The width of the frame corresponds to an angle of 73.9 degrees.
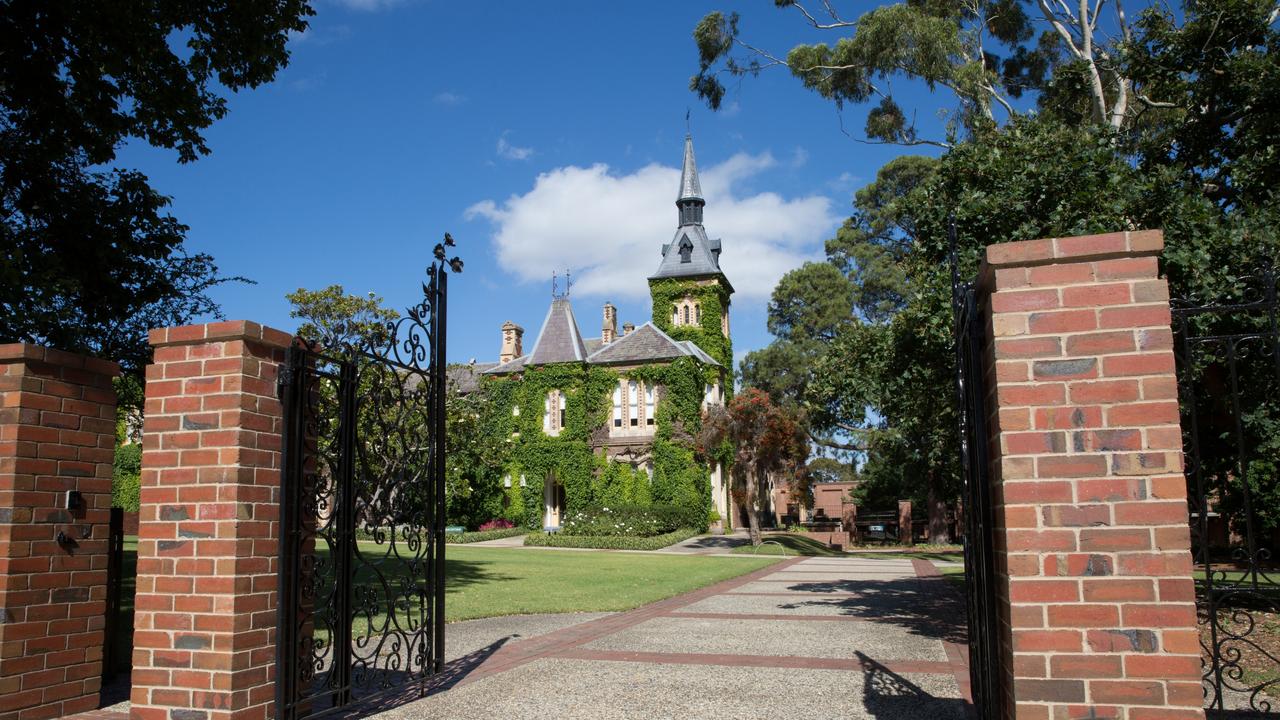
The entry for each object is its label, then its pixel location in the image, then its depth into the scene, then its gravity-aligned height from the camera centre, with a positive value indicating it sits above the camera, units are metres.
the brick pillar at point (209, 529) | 4.50 -0.35
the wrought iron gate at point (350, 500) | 4.91 -0.26
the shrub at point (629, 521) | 31.86 -2.45
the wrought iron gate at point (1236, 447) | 7.18 +0.02
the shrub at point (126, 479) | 36.19 -0.63
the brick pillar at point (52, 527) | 5.09 -0.38
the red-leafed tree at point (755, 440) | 28.20 +0.52
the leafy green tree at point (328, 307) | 30.80 +5.57
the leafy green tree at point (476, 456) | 28.80 +0.14
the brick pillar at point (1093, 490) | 3.04 -0.14
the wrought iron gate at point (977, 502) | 3.76 -0.23
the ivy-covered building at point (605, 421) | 36.09 +1.64
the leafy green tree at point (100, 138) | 9.55 +3.93
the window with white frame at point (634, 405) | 37.78 +2.32
